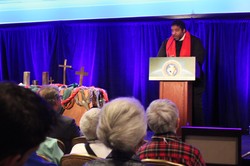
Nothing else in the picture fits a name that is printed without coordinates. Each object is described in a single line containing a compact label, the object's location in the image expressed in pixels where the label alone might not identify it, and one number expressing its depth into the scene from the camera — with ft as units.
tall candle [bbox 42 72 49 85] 20.26
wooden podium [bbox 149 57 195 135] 14.15
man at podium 16.10
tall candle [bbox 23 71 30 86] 19.59
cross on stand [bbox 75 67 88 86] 19.79
